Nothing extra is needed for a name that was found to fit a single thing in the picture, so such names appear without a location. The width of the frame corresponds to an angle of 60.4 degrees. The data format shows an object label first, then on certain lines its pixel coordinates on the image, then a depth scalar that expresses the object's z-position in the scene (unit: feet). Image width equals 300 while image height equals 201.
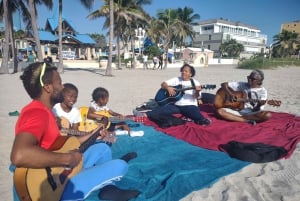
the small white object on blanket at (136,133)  16.73
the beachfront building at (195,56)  147.33
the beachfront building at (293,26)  292.16
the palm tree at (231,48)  243.40
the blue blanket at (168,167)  10.50
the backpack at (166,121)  18.60
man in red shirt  6.01
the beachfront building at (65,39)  105.09
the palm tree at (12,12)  64.76
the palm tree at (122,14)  82.53
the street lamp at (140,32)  100.11
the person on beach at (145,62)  100.20
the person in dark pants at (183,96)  20.02
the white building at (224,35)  281.23
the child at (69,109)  13.68
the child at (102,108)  16.65
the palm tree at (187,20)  129.64
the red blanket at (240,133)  15.45
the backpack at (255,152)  12.78
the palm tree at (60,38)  64.03
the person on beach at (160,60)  98.66
